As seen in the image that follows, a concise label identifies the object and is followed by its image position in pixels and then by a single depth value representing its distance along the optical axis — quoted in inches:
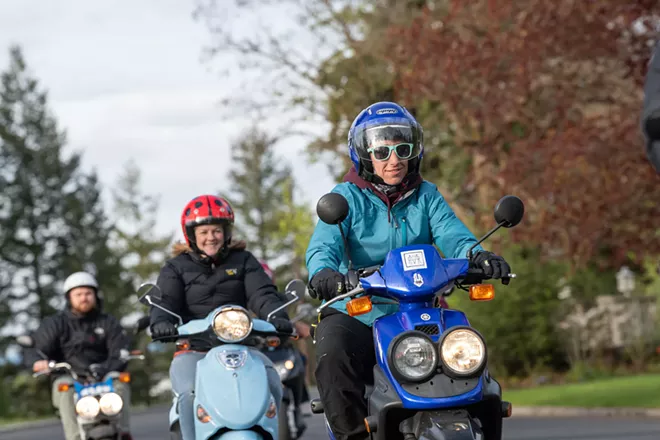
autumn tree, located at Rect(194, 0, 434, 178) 1544.0
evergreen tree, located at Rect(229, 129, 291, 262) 3612.2
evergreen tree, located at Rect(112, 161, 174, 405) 3260.3
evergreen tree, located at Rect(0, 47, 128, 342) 2699.3
